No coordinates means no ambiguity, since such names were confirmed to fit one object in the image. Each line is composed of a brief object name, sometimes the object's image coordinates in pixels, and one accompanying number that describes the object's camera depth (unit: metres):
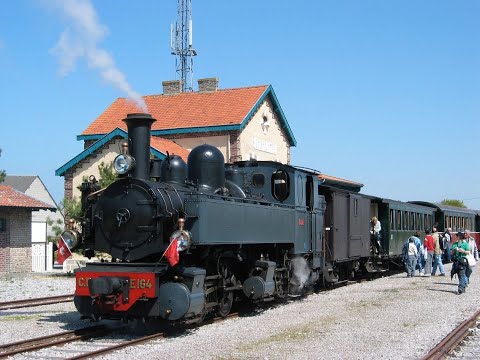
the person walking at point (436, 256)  20.23
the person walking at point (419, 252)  20.57
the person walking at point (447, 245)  24.81
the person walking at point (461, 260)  15.08
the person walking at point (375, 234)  21.06
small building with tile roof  22.22
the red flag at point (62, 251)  10.38
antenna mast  36.84
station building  26.33
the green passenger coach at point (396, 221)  21.83
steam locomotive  9.14
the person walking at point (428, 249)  20.52
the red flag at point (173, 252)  8.81
